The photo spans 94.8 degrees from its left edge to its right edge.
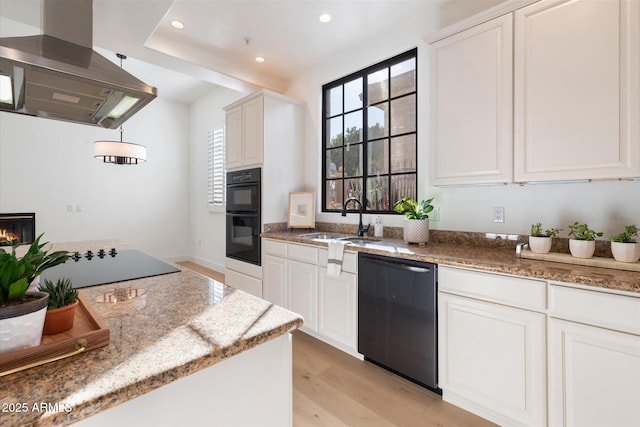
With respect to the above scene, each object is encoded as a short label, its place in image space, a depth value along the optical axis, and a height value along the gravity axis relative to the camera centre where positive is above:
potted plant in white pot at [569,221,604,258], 1.62 -0.18
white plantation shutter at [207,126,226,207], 5.16 +0.81
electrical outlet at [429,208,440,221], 2.49 -0.03
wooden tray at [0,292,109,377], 0.59 -0.30
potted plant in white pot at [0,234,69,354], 0.60 -0.19
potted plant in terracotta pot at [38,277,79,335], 0.72 -0.24
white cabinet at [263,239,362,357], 2.34 -0.69
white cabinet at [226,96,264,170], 3.28 +0.93
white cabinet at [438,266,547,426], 1.50 -0.77
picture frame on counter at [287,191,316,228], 3.28 +0.03
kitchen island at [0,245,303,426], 0.54 -0.33
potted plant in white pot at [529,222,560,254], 1.76 -0.18
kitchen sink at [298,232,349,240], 2.79 -0.24
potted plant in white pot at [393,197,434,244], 2.27 -0.07
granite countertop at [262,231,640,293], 1.33 -0.30
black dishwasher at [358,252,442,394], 1.86 -0.72
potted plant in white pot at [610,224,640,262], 1.49 -0.19
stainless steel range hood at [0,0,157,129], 1.25 +0.63
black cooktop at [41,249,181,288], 1.37 -0.29
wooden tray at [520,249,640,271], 1.47 -0.27
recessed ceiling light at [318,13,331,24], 2.58 +1.73
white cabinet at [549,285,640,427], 1.27 -0.68
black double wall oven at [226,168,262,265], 3.31 -0.04
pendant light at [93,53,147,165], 3.06 +0.65
